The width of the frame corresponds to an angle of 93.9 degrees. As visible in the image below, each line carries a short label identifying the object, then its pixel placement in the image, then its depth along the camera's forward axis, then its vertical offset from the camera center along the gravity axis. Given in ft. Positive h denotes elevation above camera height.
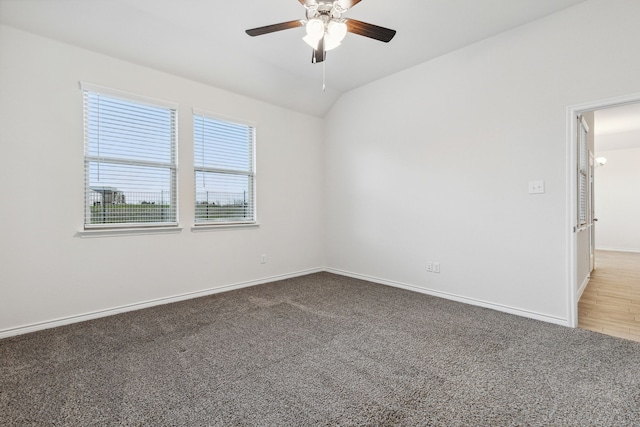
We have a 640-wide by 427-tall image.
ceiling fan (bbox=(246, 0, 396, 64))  6.86 +4.55
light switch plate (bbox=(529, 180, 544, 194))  9.47 +0.78
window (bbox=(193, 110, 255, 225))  12.24 +1.79
